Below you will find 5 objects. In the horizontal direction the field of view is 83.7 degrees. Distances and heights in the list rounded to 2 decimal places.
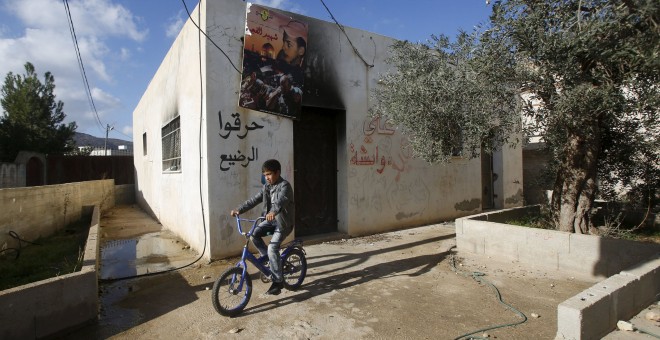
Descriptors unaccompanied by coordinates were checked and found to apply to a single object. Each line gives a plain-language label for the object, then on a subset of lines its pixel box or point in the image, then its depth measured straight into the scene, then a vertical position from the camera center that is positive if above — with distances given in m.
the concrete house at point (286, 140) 5.90 +0.61
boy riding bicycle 4.01 -0.47
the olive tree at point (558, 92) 3.79 +0.96
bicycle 3.62 -1.14
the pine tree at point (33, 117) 24.97 +4.39
